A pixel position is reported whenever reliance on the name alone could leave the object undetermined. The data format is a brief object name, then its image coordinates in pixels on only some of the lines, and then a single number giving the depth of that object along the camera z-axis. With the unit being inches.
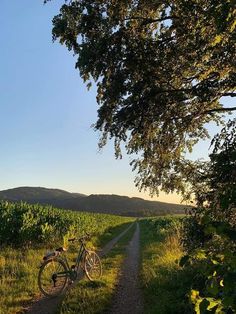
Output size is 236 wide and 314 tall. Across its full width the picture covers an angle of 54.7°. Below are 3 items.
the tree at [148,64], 221.3
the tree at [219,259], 60.6
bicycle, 246.7
